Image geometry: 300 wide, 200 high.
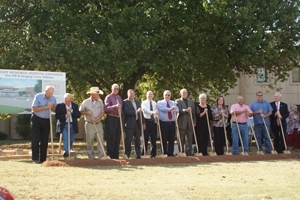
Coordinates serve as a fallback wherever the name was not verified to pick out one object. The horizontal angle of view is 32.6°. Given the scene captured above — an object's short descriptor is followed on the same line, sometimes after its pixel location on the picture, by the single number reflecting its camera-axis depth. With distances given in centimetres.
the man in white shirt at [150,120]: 1298
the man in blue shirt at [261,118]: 1441
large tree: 1727
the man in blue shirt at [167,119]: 1330
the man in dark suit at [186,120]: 1355
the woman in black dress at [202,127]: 1394
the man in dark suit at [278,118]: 1469
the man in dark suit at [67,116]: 1221
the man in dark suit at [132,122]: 1273
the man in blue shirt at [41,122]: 1203
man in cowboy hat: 1240
